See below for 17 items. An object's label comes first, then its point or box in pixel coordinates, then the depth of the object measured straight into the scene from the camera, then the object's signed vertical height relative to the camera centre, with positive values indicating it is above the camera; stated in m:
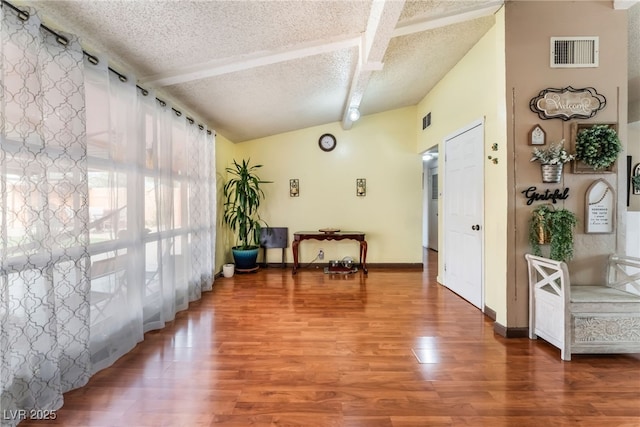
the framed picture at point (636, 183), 3.85 +0.32
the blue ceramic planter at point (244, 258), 4.70 -0.79
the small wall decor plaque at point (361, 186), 5.21 +0.43
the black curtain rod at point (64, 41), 1.43 +1.03
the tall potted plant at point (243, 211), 4.69 -0.01
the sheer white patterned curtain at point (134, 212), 2.02 +0.00
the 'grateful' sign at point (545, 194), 2.49 +0.11
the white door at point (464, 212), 3.15 -0.05
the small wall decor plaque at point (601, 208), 2.47 -0.01
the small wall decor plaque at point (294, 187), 5.26 +0.43
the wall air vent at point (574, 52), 2.48 +1.36
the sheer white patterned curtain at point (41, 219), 1.42 -0.03
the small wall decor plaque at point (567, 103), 2.47 +0.91
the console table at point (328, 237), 4.75 -0.46
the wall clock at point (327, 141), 5.23 +1.25
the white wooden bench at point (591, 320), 2.11 -0.85
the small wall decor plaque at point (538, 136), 2.49 +0.62
